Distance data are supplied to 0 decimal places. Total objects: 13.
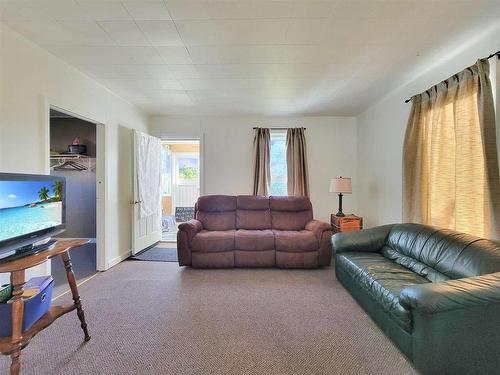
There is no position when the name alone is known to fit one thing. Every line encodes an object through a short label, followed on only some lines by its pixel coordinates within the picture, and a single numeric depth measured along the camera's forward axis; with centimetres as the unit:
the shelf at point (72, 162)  462
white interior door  390
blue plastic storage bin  137
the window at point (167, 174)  668
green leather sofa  142
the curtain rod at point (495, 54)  192
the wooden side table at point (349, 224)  386
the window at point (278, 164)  479
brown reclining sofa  334
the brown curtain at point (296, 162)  457
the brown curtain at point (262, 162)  460
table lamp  398
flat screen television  145
